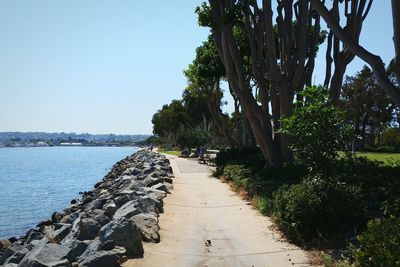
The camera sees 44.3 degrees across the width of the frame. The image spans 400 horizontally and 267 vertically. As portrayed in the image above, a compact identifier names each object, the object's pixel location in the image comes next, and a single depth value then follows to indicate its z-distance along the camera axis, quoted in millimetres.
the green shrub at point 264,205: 12359
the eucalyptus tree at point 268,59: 17203
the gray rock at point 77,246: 8828
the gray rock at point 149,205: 12064
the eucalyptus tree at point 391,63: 9625
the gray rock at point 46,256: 7707
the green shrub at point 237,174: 18555
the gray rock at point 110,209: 13164
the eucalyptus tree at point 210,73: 29156
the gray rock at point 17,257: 10406
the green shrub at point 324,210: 9000
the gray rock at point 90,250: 8097
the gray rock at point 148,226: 9746
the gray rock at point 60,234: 12109
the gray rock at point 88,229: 10391
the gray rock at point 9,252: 12242
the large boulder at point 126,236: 8531
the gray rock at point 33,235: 15338
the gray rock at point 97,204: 17358
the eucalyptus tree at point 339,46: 16688
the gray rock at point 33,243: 11745
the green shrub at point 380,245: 5354
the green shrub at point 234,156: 25414
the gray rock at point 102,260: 7625
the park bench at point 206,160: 37756
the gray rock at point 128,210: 11255
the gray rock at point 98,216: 11320
